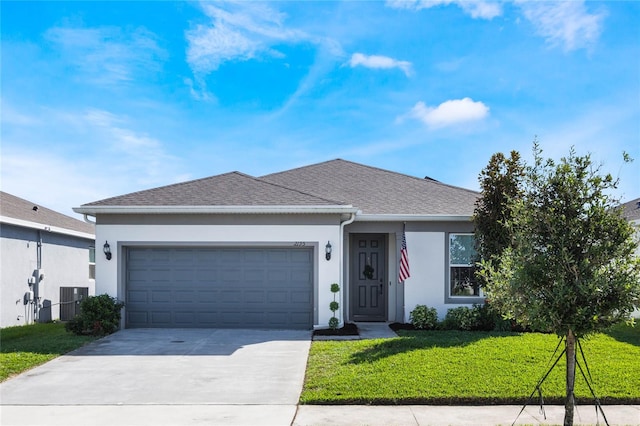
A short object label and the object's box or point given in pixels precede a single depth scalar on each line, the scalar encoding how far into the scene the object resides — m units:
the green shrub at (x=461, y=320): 11.81
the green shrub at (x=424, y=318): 12.12
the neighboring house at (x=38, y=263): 13.36
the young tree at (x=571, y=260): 4.95
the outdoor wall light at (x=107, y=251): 12.05
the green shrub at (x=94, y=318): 11.23
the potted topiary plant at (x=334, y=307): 11.52
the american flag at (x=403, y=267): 12.13
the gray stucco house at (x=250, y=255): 12.00
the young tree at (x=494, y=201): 11.49
